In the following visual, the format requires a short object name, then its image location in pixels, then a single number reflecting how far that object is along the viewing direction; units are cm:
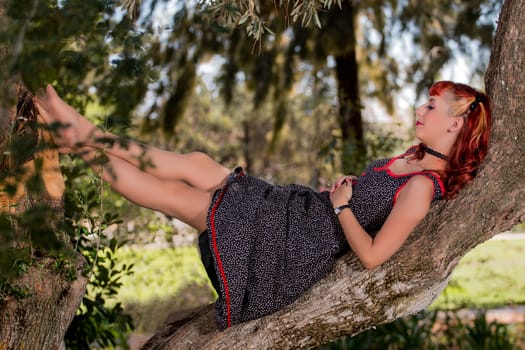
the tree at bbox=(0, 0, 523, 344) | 169
